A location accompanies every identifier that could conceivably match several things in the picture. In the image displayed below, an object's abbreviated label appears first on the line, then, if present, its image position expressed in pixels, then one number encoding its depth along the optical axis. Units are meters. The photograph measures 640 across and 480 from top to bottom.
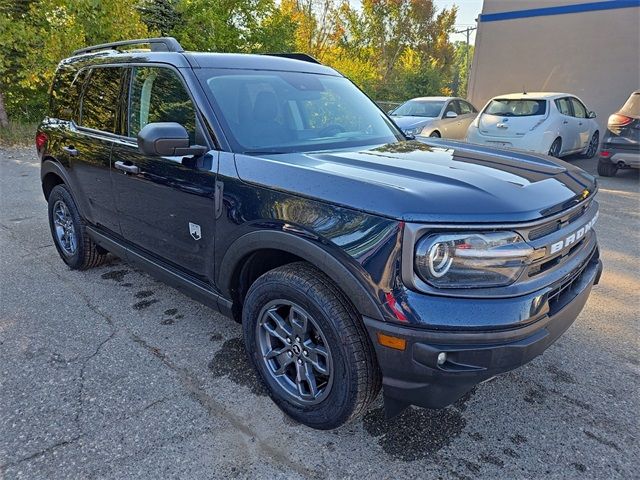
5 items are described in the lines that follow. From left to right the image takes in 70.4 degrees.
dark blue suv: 1.82
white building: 13.87
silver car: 11.48
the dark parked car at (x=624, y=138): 8.33
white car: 9.51
